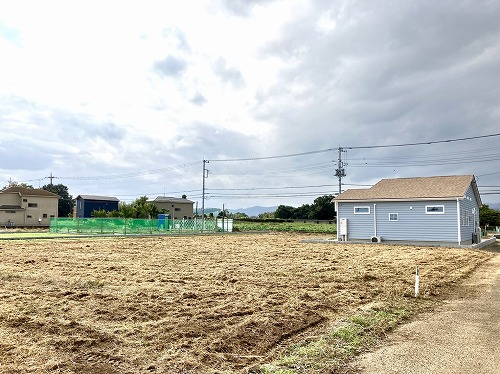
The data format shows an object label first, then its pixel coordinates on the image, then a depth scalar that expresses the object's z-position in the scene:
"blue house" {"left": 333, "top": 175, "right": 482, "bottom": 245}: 23.42
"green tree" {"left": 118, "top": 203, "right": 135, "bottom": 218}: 53.69
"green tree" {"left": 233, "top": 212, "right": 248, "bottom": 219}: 82.06
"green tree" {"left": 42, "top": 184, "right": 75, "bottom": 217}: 84.62
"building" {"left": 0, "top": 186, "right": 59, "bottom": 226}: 58.50
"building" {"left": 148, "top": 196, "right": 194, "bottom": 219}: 81.31
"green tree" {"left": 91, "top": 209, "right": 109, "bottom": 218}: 53.59
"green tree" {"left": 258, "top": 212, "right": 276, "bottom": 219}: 83.88
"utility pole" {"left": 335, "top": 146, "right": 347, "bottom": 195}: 51.41
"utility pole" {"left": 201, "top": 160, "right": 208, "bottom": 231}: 42.16
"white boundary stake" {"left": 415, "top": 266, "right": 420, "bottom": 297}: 8.25
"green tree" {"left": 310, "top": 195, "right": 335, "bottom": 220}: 75.50
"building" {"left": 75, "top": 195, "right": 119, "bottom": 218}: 76.94
